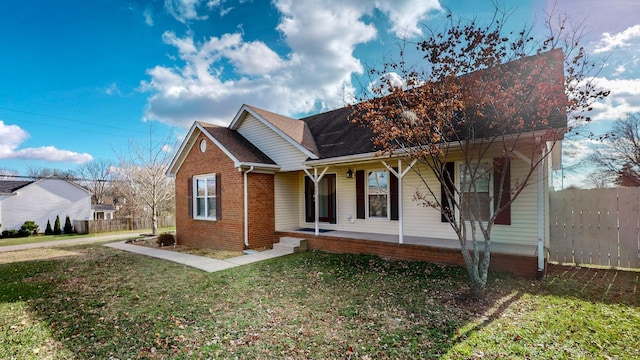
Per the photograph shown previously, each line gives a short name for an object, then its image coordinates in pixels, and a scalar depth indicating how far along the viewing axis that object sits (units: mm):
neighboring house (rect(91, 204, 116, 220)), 29266
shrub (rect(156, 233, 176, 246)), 12906
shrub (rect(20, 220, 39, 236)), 20623
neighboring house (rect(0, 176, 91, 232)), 21547
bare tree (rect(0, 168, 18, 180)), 43594
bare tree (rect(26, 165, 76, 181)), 44762
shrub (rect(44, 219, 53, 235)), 21488
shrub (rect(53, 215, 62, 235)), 21498
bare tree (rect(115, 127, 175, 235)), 17469
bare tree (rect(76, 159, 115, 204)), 40688
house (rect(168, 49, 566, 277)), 7562
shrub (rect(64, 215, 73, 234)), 21156
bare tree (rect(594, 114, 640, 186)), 23297
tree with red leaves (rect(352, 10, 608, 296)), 4934
